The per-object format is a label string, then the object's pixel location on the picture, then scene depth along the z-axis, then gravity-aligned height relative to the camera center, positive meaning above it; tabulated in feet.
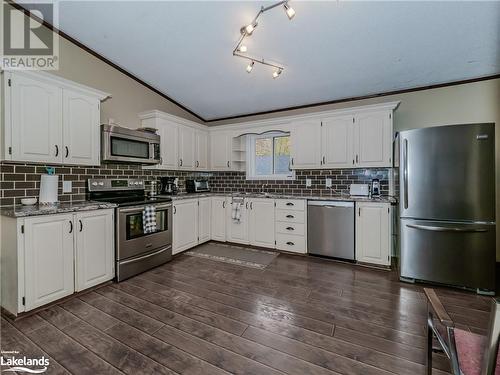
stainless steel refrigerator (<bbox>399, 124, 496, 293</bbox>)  8.06 -0.69
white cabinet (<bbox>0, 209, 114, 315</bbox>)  6.66 -2.15
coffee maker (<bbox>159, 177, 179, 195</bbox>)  13.47 +0.02
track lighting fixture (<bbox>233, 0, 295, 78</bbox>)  6.20 +5.13
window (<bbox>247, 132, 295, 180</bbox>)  14.71 +1.85
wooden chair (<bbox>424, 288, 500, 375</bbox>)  2.71 -2.53
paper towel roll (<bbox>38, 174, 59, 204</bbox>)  8.23 -0.07
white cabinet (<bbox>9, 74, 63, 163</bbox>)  7.25 +2.14
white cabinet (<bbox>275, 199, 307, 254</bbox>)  11.96 -2.01
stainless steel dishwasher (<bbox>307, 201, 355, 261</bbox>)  10.94 -2.04
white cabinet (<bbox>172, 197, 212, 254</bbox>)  11.91 -1.96
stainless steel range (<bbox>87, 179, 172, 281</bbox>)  9.10 -1.63
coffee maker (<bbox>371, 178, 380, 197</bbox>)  11.77 -0.19
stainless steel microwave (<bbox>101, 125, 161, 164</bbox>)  9.85 +1.85
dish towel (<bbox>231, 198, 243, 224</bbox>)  13.52 -1.31
